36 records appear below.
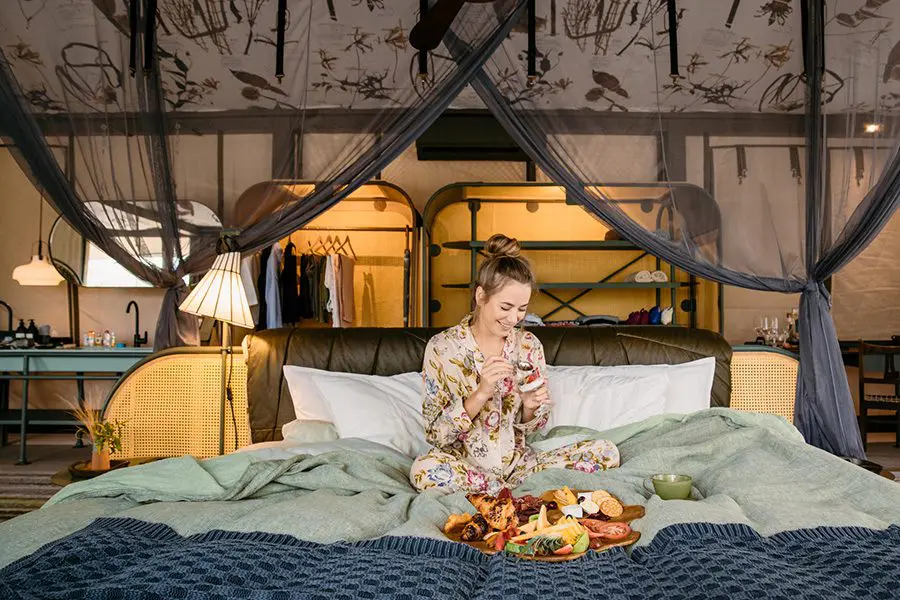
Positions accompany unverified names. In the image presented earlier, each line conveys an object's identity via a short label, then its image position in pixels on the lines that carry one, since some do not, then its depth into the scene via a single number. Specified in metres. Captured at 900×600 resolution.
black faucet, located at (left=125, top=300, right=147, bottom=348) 6.47
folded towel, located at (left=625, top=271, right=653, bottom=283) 6.35
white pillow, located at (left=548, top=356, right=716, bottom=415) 3.38
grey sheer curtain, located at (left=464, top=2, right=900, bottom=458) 3.36
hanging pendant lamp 6.66
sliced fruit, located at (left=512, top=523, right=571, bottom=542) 1.75
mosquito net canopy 3.31
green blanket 1.87
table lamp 3.26
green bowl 2.12
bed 1.39
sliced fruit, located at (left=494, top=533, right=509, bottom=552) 1.76
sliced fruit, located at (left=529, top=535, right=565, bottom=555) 1.70
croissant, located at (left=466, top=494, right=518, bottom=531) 1.87
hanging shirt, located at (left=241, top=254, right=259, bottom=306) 5.74
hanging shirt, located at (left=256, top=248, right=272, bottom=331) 6.40
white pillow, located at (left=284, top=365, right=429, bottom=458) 3.13
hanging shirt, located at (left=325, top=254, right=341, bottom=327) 6.55
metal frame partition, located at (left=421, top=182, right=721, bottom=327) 6.32
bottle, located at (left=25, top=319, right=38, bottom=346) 6.36
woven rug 4.25
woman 2.65
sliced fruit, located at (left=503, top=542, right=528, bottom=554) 1.71
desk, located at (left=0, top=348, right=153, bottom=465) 5.77
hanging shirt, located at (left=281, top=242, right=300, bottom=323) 6.51
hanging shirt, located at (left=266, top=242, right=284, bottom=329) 6.35
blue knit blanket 1.35
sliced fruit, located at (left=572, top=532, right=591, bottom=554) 1.71
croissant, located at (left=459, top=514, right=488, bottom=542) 1.86
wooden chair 5.79
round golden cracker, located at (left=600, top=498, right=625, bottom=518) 2.05
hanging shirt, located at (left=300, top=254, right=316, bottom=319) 6.56
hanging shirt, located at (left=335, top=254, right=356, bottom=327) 6.68
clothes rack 6.49
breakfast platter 1.71
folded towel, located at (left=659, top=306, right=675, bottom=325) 6.16
